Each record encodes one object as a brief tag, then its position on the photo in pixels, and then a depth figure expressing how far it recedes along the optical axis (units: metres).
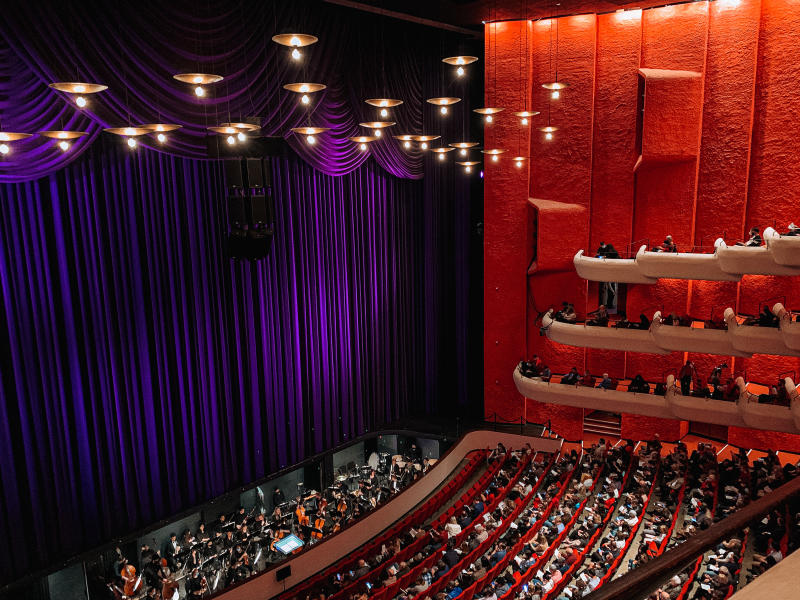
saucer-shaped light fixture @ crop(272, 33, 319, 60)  5.55
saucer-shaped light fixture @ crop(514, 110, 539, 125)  9.18
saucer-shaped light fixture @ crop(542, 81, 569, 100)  8.35
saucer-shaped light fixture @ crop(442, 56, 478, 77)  7.15
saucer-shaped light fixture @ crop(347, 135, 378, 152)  9.11
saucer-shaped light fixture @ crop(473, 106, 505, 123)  8.63
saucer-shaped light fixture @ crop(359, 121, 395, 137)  8.35
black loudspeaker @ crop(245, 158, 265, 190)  9.77
